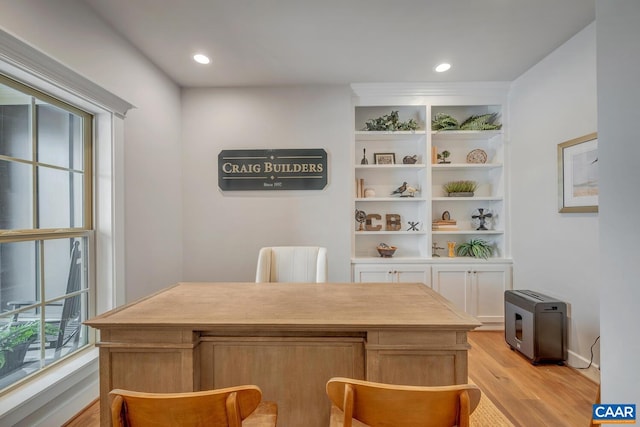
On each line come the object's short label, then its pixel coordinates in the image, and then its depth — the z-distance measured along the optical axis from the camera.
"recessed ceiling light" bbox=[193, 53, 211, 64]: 2.57
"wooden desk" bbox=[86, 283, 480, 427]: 1.14
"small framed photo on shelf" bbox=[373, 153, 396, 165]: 3.43
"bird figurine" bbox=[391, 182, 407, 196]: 3.29
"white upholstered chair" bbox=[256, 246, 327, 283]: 2.23
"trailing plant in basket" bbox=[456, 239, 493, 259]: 3.17
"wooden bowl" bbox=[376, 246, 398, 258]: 3.22
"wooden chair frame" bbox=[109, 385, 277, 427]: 0.77
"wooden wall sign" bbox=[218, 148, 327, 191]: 3.16
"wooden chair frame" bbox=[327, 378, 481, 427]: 0.77
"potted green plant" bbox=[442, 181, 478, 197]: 3.26
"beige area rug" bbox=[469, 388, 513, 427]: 1.73
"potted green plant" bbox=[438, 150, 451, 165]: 3.34
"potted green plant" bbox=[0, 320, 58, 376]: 1.51
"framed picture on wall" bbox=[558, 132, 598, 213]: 2.20
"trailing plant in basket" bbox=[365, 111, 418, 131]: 3.25
